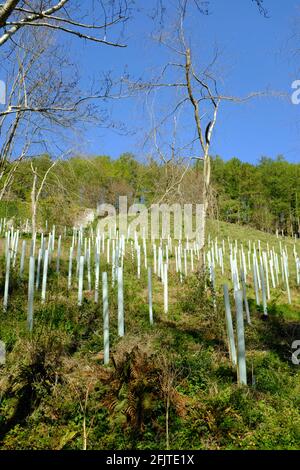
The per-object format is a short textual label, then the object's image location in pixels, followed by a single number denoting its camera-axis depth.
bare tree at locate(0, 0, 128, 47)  3.87
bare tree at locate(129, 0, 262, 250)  11.40
